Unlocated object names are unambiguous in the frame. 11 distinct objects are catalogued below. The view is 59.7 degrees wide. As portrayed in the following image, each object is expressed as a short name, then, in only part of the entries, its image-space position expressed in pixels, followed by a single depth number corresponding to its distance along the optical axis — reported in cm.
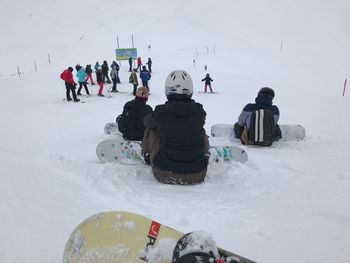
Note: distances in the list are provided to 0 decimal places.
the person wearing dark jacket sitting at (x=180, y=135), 400
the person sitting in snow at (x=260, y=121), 630
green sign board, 2352
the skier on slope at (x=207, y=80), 1638
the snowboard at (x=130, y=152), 504
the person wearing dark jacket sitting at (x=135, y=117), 610
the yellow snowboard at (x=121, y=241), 209
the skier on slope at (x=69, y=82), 1279
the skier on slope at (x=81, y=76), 1445
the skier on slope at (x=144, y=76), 1588
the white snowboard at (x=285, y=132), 716
